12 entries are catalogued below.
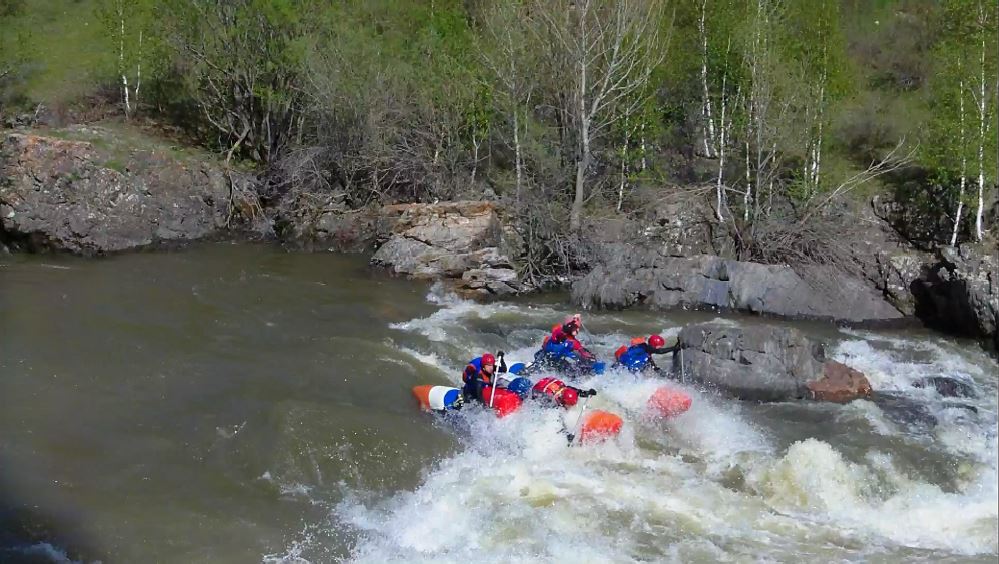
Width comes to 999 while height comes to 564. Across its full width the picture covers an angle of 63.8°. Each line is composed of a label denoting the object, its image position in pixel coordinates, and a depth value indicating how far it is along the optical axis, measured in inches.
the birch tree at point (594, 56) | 695.7
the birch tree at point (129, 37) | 930.1
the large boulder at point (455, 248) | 661.3
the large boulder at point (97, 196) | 709.9
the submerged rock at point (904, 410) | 421.7
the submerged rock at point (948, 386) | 461.4
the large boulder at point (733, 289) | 614.2
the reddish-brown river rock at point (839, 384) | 447.5
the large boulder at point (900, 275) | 629.9
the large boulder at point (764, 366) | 449.1
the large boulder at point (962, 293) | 554.3
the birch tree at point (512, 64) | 733.9
